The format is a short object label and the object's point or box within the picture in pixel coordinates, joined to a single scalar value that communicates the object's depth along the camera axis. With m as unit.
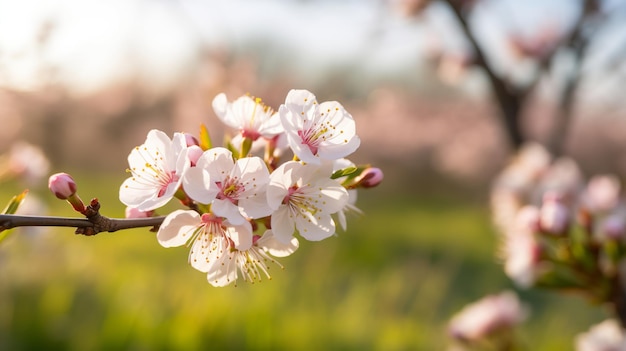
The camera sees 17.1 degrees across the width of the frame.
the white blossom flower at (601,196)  1.15
